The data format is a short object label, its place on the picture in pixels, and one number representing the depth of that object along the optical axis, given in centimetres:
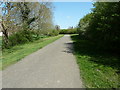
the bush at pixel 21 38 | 1403
